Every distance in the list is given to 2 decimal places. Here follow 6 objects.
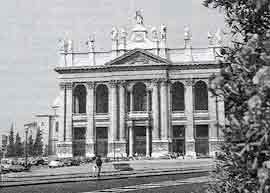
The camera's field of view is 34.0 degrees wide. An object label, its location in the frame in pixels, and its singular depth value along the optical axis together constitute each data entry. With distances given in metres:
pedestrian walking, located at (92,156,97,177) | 32.93
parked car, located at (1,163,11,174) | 43.36
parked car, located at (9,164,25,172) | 43.69
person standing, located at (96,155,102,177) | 31.90
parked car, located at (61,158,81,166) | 53.01
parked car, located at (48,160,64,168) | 51.31
